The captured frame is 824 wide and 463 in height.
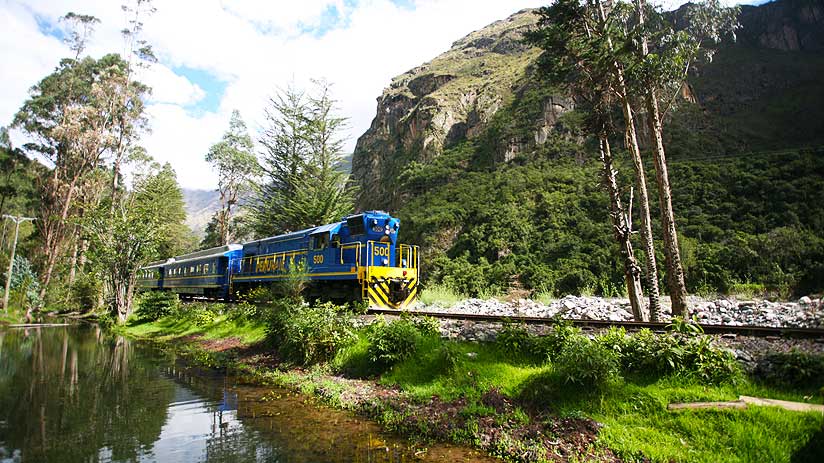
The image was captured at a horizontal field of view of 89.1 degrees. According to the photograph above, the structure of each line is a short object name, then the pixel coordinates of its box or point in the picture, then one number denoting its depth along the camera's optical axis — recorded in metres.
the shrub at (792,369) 5.21
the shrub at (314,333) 10.40
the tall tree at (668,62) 10.32
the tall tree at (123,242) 21.73
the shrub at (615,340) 6.66
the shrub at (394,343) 8.89
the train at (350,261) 14.14
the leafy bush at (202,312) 18.22
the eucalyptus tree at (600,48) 11.42
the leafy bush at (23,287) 26.55
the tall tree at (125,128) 30.16
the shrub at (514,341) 7.93
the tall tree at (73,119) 31.27
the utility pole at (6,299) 25.19
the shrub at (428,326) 9.34
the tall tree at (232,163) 40.25
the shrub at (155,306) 21.52
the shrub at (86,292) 29.27
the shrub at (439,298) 19.14
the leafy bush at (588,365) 6.11
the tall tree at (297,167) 24.30
